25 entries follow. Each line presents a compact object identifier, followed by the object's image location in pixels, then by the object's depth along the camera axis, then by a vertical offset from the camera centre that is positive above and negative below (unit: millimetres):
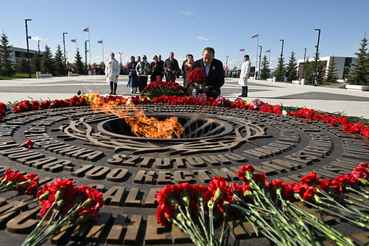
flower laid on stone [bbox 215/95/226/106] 5916 -494
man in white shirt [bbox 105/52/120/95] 10820 +271
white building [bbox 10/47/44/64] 52394 +4551
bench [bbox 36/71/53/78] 29244 -105
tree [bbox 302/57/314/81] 40062 +1753
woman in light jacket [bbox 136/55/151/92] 11594 +200
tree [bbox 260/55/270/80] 52022 +2296
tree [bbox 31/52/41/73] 40406 +1768
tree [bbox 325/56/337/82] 45219 +1658
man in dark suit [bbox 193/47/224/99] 5582 +222
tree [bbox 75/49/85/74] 46656 +2249
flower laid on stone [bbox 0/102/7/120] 3976 -595
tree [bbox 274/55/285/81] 45559 +2349
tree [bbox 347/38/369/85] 28783 +1398
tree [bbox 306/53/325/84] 40625 +1890
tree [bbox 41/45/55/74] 41125 +1694
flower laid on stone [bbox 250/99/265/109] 5637 -514
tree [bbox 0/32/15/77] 32844 +1919
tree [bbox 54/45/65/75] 42828 +1985
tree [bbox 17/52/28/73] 42494 +1417
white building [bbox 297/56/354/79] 60538 +4581
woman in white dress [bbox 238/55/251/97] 11078 +428
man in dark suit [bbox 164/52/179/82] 11789 +521
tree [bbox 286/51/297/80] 49312 +3566
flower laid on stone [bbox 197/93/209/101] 6195 -417
